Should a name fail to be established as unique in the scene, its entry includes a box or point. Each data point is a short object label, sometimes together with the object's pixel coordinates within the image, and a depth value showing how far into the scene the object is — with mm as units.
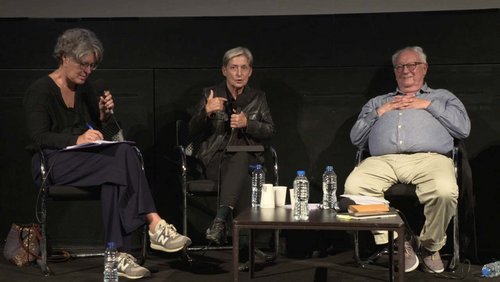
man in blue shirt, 3803
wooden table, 2877
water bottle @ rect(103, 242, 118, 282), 3352
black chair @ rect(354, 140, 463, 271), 3848
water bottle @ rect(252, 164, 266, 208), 3967
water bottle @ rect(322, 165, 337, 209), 3543
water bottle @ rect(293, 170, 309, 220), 3105
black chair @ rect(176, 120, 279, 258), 4129
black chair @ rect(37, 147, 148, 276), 3789
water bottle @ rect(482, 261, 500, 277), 3713
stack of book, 3059
